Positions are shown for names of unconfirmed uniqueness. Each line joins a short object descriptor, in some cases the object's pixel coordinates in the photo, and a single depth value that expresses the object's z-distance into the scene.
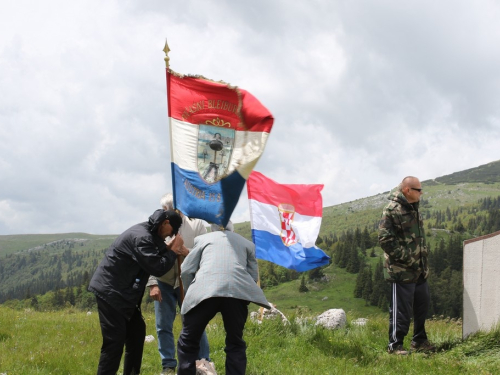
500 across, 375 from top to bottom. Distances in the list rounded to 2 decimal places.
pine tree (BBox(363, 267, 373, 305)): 135.25
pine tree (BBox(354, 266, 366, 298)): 139.62
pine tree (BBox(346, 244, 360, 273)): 157.44
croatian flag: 10.61
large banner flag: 5.51
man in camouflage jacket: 7.52
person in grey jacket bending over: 4.97
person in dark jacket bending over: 5.46
